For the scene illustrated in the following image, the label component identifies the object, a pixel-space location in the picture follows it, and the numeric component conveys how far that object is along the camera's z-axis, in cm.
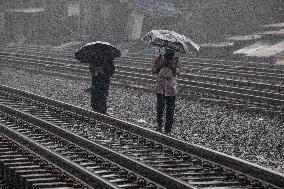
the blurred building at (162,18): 6487
